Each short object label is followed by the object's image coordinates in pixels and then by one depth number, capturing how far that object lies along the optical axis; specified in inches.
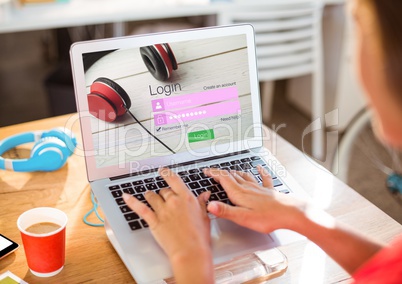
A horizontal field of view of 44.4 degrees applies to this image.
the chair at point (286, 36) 91.1
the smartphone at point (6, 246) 35.7
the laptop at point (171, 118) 36.8
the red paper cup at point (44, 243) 33.2
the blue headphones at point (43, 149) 44.8
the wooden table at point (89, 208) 35.2
